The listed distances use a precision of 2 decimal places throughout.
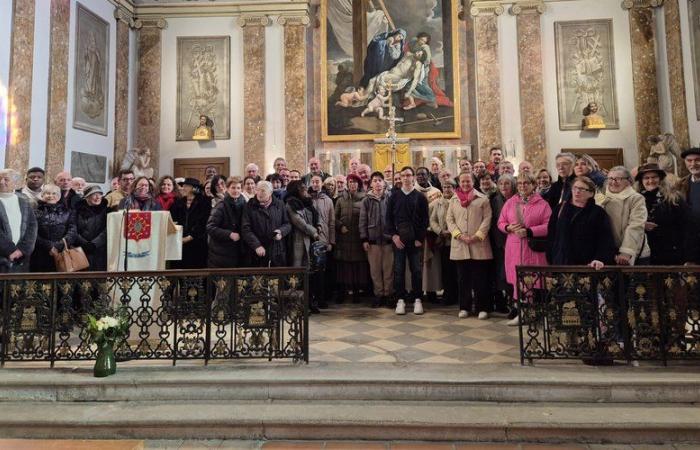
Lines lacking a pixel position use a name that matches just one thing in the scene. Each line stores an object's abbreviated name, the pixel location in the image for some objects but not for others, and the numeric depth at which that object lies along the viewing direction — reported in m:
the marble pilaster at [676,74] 10.02
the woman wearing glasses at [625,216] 3.67
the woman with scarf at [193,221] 5.37
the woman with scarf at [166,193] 5.60
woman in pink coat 4.48
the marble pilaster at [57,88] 8.88
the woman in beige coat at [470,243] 5.12
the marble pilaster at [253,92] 11.65
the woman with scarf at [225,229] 4.93
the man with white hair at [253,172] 5.81
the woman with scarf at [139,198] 4.54
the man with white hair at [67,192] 5.02
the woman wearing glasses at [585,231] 3.67
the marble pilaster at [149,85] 11.62
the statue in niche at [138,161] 10.92
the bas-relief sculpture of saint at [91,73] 9.77
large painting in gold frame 11.77
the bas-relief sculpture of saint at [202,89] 11.73
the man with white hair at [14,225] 4.28
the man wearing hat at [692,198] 3.75
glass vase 3.53
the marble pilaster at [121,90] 11.02
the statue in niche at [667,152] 9.77
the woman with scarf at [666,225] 3.81
